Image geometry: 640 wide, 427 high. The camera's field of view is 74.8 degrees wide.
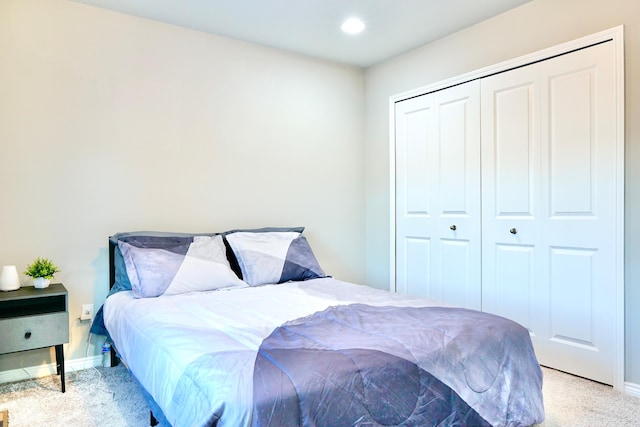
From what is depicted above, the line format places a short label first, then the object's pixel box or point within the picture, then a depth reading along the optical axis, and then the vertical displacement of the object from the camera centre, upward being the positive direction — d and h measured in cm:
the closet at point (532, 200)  248 +1
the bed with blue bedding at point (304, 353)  129 -54
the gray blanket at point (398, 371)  128 -57
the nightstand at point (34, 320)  225 -61
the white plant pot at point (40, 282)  247 -43
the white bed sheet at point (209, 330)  129 -53
